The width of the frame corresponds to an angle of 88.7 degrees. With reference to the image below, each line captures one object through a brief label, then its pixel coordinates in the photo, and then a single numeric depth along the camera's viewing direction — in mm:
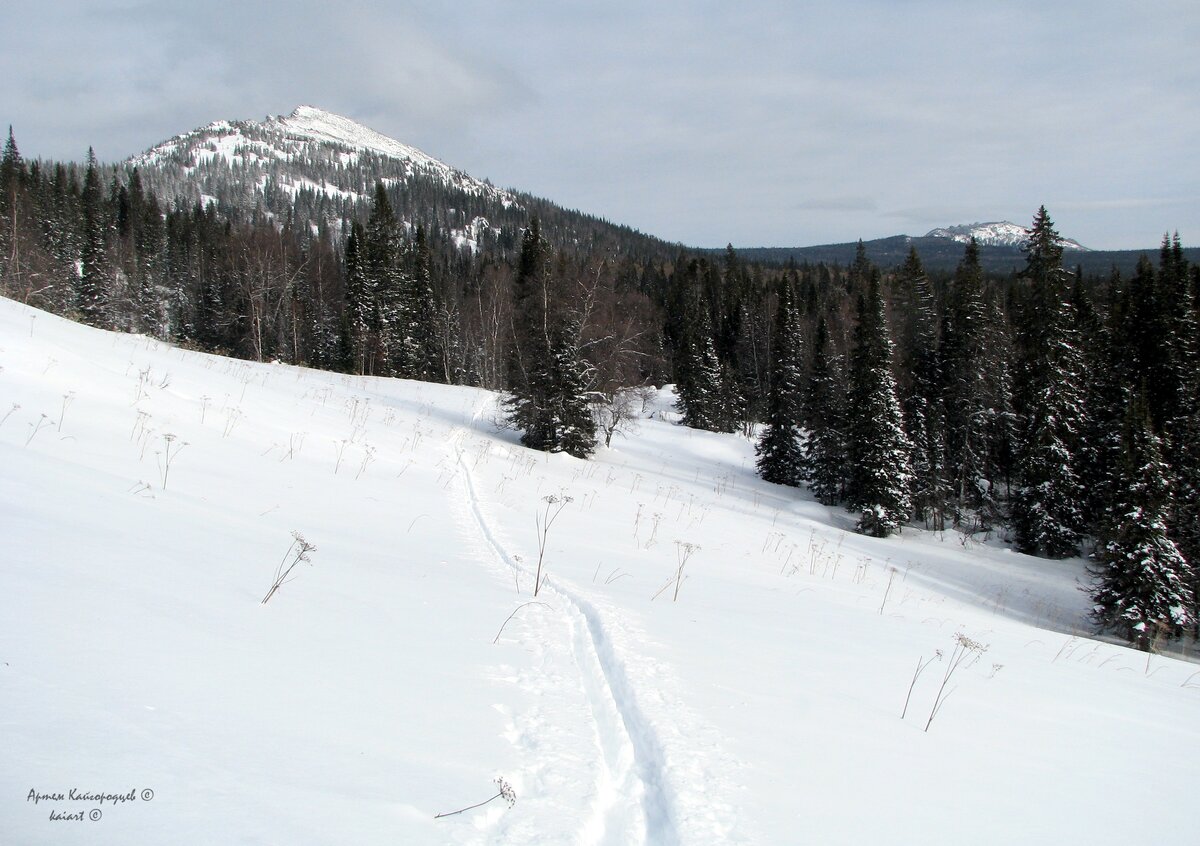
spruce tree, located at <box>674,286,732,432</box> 51500
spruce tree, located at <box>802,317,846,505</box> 34156
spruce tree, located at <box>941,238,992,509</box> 32531
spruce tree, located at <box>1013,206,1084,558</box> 28281
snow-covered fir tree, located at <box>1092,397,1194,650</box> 18203
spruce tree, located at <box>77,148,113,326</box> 46188
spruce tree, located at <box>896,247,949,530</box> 31922
